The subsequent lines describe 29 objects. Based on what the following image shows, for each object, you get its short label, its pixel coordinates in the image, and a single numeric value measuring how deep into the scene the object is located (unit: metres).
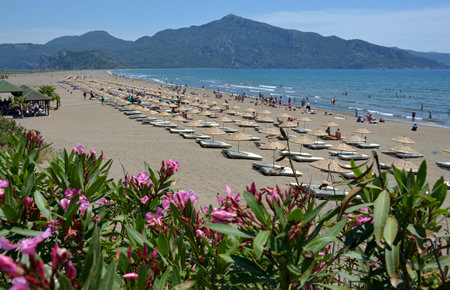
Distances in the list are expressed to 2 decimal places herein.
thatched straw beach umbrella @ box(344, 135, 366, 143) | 19.99
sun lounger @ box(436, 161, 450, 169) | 17.44
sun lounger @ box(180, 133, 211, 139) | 21.74
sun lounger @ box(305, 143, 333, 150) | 20.61
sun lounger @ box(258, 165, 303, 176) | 14.30
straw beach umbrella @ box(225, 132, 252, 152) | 18.14
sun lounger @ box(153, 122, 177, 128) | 25.48
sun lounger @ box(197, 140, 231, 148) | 19.59
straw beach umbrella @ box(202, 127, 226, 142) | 19.36
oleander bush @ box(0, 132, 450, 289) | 1.20
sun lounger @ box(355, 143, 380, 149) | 20.77
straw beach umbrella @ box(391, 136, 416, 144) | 18.44
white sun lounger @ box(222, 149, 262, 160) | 17.41
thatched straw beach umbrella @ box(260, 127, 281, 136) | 19.94
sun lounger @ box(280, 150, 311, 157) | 17.73
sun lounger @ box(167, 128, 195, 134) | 23.47
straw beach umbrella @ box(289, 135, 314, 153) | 17.64
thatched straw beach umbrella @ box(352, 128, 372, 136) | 20.80
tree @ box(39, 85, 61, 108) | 32.37
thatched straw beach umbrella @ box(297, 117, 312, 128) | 25.76
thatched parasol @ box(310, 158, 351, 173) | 12.33
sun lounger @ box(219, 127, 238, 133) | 24.31
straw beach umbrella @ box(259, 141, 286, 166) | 15.85
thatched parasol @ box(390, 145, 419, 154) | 17.03
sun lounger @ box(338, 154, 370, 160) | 17.56
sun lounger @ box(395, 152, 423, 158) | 19.09
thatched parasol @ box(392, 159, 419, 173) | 12.98
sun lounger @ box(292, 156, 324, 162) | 17.12
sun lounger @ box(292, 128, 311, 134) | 24.98
